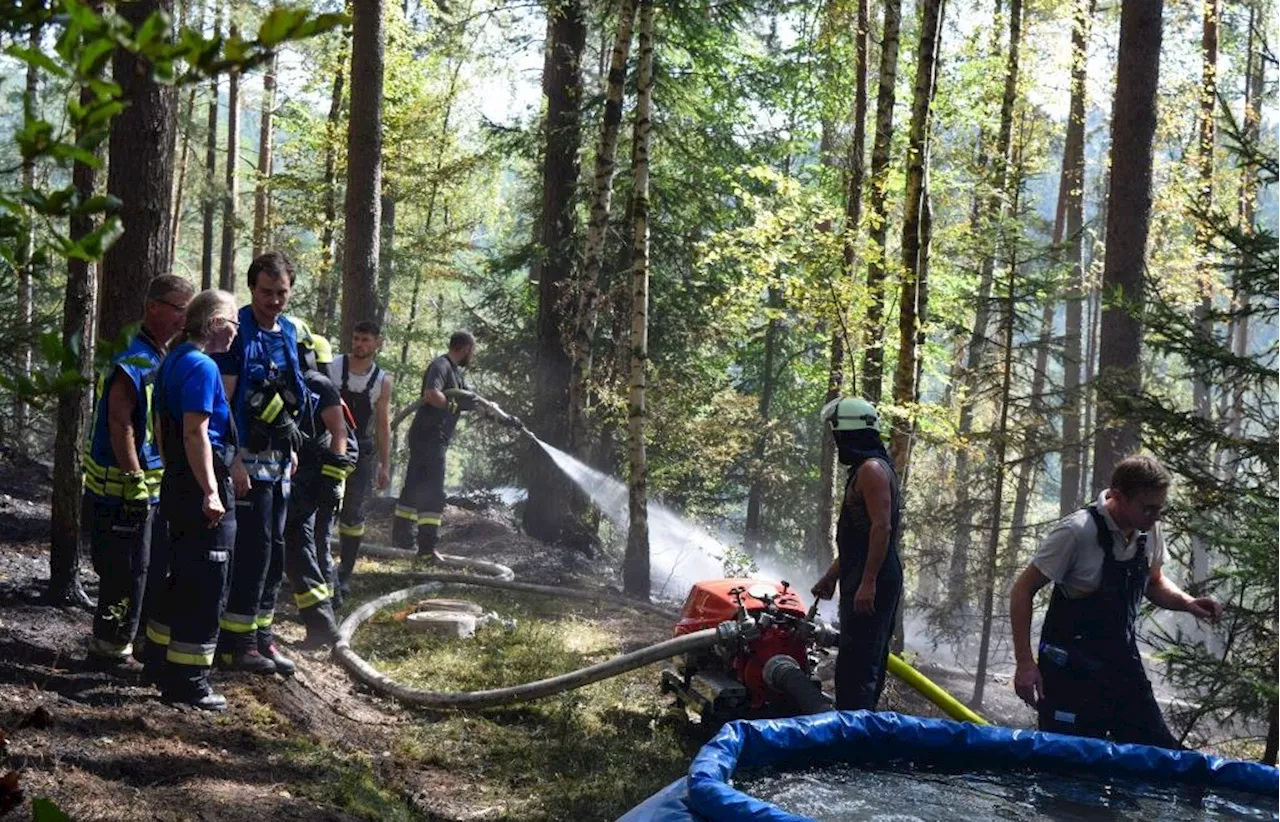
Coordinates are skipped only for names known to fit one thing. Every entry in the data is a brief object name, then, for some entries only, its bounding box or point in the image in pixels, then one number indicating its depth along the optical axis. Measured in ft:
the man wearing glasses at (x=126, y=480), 20.81
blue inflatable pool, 16.40
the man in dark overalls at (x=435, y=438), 40.29
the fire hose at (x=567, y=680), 23.35
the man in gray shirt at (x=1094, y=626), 19.76
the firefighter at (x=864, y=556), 22.27
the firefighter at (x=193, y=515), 20.24
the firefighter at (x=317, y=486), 27.22
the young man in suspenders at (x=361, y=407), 33.40
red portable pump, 23.90
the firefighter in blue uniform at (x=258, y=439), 23.35
